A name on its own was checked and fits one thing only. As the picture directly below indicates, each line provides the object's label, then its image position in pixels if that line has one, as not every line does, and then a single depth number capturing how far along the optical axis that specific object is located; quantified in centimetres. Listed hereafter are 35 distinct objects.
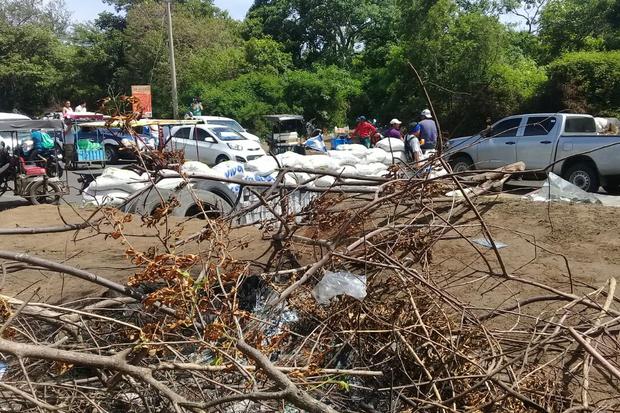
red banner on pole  2114
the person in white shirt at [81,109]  2415
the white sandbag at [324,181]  926
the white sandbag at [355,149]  1400
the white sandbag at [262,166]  992
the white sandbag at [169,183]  855
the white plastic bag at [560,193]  858
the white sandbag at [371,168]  1059
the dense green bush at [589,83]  2139
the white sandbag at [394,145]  1482
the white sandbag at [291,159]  1122
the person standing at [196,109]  2635
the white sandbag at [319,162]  1126
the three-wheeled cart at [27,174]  1237
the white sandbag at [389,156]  1323
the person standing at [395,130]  1616
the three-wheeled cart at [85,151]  1802
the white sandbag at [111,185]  944
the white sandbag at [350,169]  1054
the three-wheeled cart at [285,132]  2228
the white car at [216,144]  2042
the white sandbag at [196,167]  895
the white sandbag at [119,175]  962
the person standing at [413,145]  1225
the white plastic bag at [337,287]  404
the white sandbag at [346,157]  1211
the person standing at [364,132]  1911
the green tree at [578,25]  2919
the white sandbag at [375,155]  1348
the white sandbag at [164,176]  503
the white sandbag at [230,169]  947
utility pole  3018
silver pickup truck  1252
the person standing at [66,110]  2031
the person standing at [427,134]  1380
